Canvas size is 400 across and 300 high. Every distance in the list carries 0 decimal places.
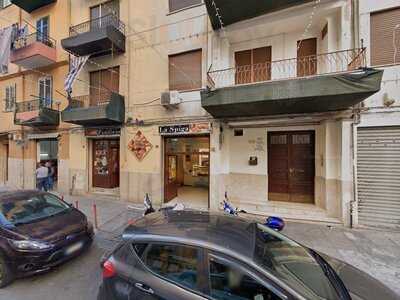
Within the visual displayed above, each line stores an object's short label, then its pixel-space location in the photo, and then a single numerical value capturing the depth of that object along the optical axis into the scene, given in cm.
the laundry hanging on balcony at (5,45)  1143
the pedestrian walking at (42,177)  1117
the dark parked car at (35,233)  380
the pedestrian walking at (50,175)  1208
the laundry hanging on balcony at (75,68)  923
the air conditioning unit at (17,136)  1311
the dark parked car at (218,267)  202
